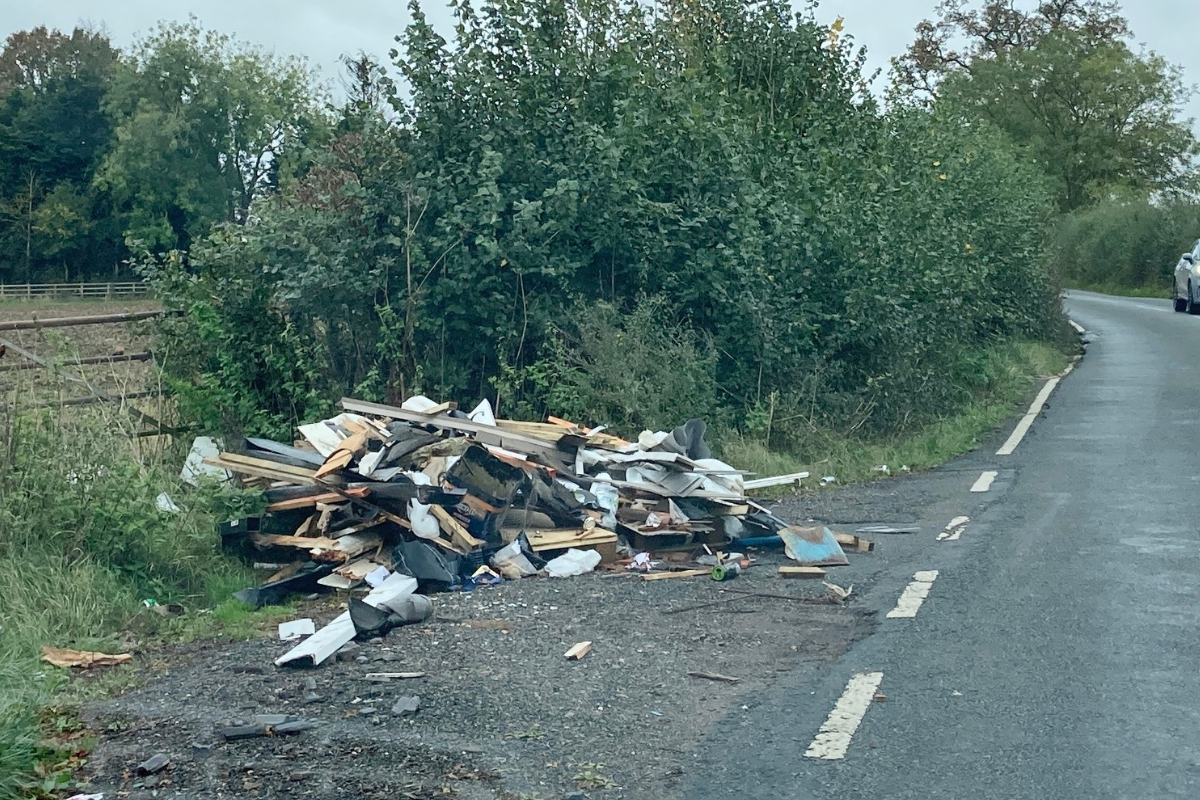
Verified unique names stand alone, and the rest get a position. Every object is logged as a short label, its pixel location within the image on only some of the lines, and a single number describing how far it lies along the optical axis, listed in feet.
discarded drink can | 27.71
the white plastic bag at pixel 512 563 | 28.32
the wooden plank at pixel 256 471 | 30.57
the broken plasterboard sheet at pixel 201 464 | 31.78
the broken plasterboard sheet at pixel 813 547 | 29.09
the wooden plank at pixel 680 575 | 27.94
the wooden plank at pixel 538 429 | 34.06
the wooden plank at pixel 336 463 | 29.32
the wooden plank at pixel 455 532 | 28.43
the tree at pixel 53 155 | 176.04
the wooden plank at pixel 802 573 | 27.58
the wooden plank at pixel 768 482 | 35.83
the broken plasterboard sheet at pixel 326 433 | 32.48
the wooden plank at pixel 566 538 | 29.37
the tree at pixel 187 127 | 188.34
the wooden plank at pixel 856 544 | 30.63
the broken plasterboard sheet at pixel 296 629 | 23.52
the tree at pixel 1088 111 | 210.38
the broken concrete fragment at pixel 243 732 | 17.70
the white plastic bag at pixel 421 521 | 28.09
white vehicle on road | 114.93
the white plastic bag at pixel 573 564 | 28.43
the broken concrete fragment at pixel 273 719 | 18.21
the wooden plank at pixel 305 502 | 29.45
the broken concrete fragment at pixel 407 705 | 18.67
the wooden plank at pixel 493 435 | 32.73
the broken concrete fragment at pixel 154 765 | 16.70
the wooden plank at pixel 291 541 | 28.71
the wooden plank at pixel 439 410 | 33.68
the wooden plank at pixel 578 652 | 21.50
